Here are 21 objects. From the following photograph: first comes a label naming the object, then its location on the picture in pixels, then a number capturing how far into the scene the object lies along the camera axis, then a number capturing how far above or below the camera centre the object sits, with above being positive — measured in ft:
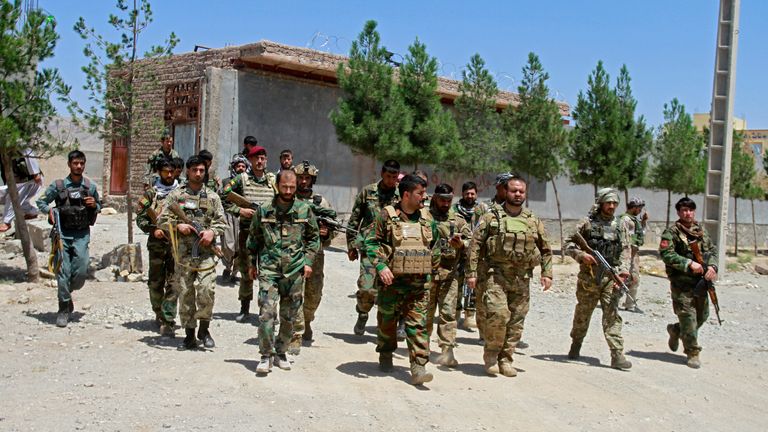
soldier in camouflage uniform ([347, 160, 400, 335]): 24.43 -0.11
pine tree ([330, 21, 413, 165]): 60.90 +7.71
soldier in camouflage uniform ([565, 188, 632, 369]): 25.57 -1.74
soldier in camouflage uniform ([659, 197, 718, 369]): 27.30 -1.99
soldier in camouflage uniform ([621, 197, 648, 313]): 31.68 -0.81
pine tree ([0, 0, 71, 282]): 31.86 +4.17
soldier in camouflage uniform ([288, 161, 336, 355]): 24.99 -1.03
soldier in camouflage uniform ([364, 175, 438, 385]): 20.80 -1.58
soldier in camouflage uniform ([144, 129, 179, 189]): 31.49 +1.83
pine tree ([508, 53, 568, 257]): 72.28 +7.59
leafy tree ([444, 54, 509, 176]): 73.10 +8.46
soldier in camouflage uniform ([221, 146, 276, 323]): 28.58 +0.29
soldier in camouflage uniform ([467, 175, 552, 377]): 22.89 -1.71
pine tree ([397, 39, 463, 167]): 63.62 +8.55
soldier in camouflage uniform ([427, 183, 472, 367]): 24.17 -2.26
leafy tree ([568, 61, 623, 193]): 74.38 +7.68
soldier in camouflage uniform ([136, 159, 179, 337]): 25.08 -1.93
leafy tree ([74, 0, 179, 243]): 36.42 +5.33
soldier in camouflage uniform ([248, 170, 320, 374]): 20.74 -1.67
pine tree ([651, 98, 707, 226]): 84.48 +6.72
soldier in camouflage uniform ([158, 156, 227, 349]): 22.99 -1.42
